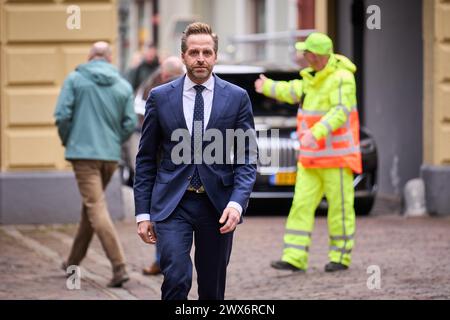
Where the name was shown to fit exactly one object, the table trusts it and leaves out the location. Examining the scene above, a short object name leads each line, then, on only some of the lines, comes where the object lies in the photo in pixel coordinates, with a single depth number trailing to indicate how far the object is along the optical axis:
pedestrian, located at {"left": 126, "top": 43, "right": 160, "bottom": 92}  23.84
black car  14.70
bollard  15.14
